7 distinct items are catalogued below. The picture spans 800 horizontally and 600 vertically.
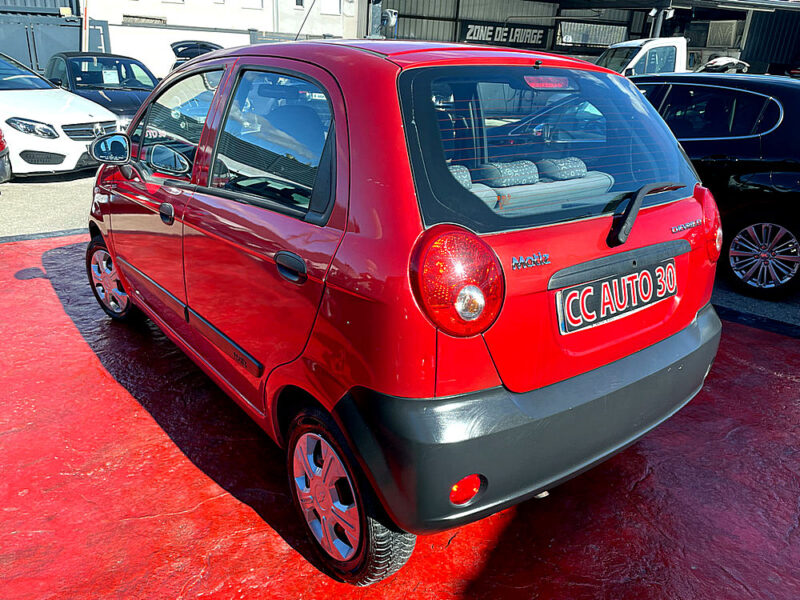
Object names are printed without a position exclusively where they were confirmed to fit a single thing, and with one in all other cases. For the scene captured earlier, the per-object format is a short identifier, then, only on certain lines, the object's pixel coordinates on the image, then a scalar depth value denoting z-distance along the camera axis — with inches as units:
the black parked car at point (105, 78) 403.2
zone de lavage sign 1063.6
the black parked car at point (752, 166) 181.2
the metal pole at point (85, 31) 880.3
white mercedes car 309.0
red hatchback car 64.2
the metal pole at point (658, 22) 776.6
